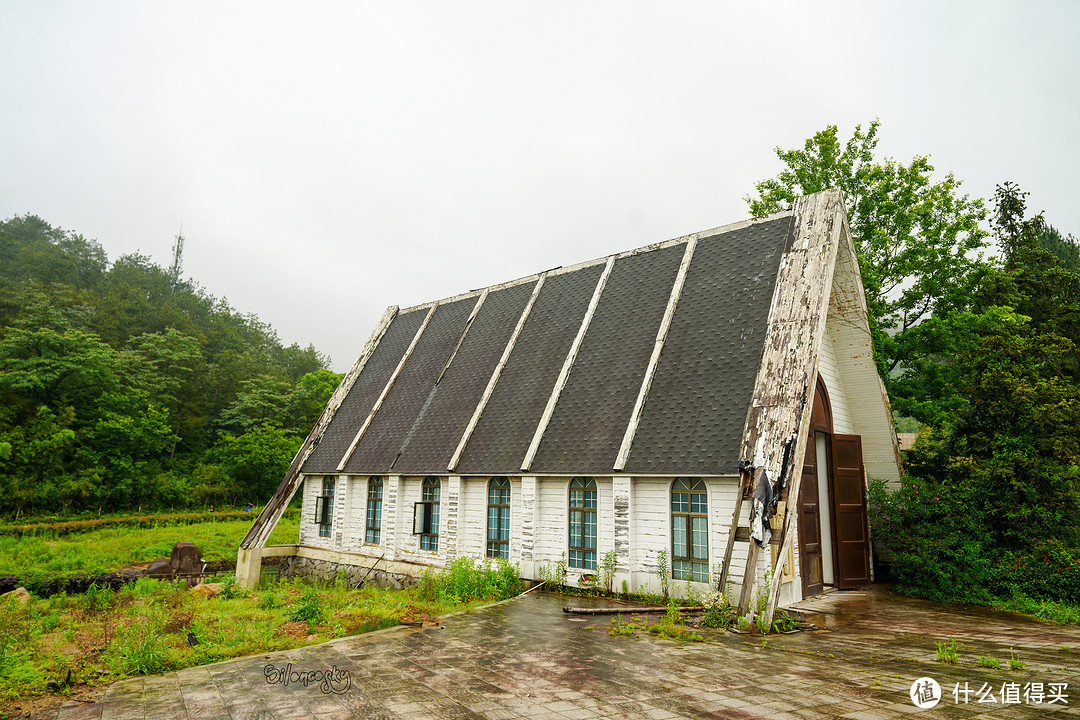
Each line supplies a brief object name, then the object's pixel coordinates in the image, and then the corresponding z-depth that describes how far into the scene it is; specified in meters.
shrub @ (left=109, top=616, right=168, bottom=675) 6.61
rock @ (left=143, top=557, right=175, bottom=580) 20.06
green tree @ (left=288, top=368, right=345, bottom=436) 49.91
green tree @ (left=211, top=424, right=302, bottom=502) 41.34
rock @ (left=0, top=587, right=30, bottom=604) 14.56
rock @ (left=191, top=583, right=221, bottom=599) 15.66
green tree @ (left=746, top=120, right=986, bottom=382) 19.52
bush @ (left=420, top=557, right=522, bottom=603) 11.72
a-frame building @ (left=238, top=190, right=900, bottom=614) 10.56
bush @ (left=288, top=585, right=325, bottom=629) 9.61
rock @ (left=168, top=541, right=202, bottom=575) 20.56
